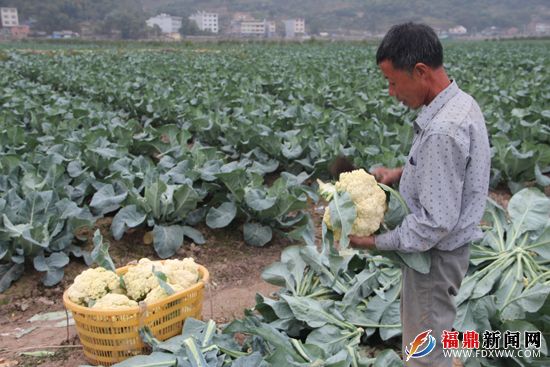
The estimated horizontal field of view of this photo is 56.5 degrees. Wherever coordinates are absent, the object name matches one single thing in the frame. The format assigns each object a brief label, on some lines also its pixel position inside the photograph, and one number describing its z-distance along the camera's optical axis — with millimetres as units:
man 1888
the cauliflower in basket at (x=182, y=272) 3090
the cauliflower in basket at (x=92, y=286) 2902
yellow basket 2729
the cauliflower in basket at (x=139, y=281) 2973
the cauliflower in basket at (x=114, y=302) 2771
